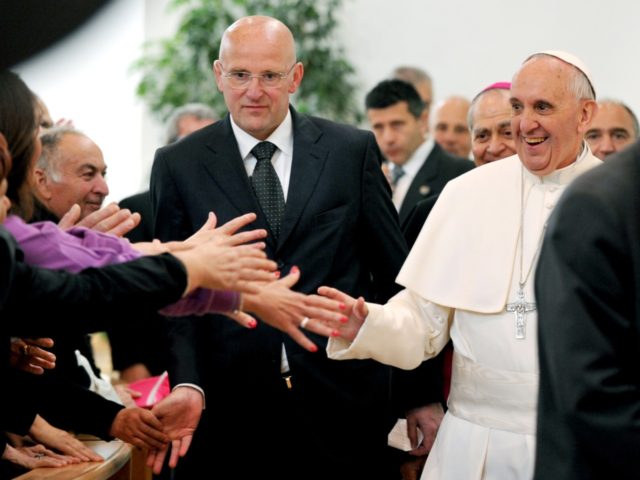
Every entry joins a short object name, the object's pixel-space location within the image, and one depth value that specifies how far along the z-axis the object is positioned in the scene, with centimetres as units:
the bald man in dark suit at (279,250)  412
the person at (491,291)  360
